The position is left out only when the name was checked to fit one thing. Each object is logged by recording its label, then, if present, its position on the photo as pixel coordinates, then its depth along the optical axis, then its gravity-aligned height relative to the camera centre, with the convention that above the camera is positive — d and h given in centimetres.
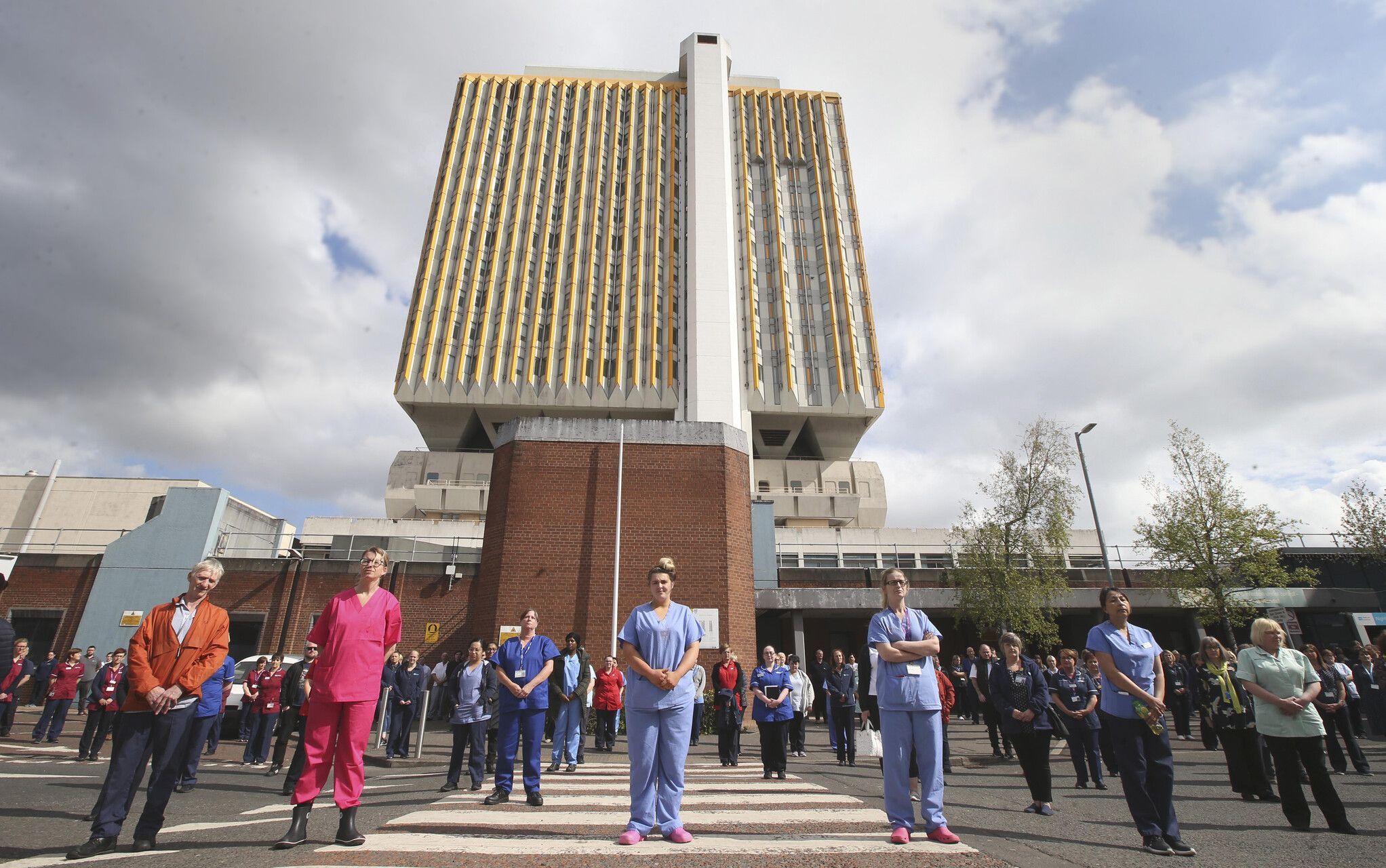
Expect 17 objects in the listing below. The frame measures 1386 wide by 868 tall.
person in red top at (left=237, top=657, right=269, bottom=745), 1134 +42
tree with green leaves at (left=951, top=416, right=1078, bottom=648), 2361 +528
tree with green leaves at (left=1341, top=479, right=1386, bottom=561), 2769 +699
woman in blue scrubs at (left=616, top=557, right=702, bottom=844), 446 +9
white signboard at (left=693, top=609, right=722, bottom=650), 1820 +229
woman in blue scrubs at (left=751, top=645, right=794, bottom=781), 885 +14
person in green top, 552 +0
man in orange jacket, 432 +14
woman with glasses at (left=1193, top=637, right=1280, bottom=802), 750 -11
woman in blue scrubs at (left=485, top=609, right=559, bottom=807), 618 +23
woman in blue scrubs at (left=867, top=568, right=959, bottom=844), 462 +3
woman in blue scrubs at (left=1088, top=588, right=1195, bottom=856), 488 -2
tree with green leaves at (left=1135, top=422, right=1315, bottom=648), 2270 +504
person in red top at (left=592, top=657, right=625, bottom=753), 1284 +39
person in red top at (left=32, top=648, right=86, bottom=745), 1288 +43
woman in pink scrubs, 434 +16
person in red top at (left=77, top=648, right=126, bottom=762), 1023 +12
